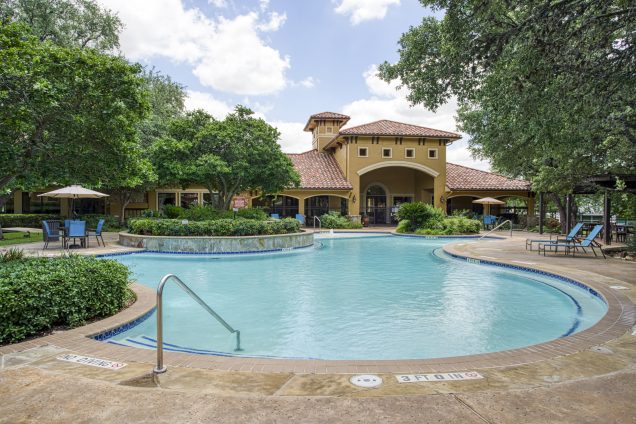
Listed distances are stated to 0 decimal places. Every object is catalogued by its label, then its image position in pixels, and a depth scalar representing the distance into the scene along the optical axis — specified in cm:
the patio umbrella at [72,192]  1698
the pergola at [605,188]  1475
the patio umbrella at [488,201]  2730
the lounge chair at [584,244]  1367
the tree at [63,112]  706
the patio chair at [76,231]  1534
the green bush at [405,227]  2459
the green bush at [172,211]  2377
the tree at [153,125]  987
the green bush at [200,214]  1933
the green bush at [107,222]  2420
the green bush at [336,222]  2759
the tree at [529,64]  692
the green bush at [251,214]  2069
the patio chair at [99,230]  1646
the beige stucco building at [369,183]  2914
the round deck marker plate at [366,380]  371
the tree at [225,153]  1816
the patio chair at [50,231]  1513
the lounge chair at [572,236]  1423
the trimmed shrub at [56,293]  489
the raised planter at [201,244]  1577
